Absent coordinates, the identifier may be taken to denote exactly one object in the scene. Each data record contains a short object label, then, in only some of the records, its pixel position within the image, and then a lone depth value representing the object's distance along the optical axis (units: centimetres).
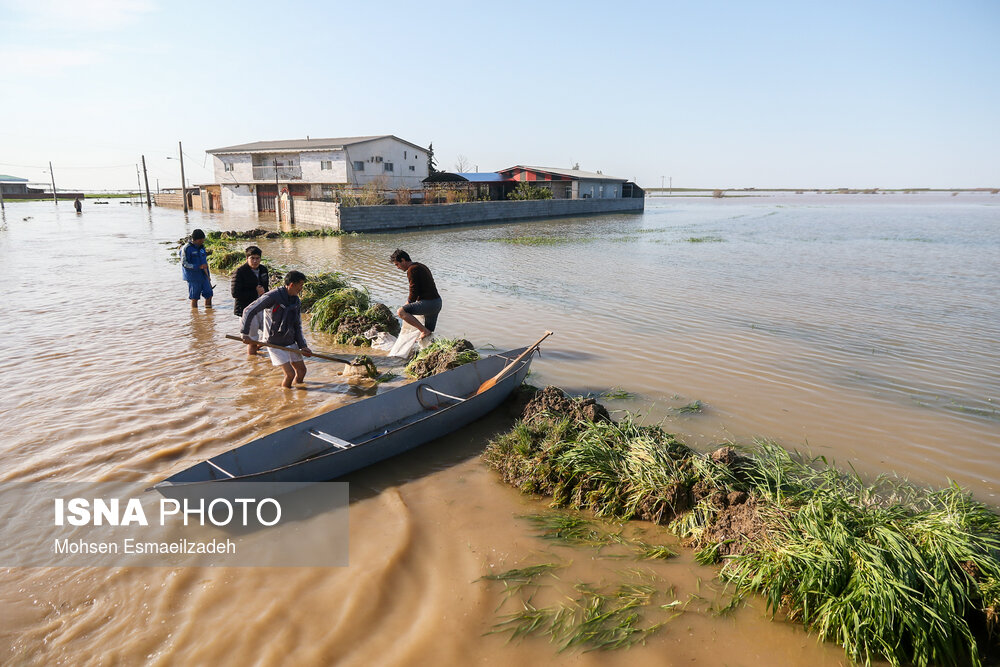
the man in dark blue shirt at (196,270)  1131
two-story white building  4241
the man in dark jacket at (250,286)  898
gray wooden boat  489
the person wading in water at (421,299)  868
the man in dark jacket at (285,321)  713
